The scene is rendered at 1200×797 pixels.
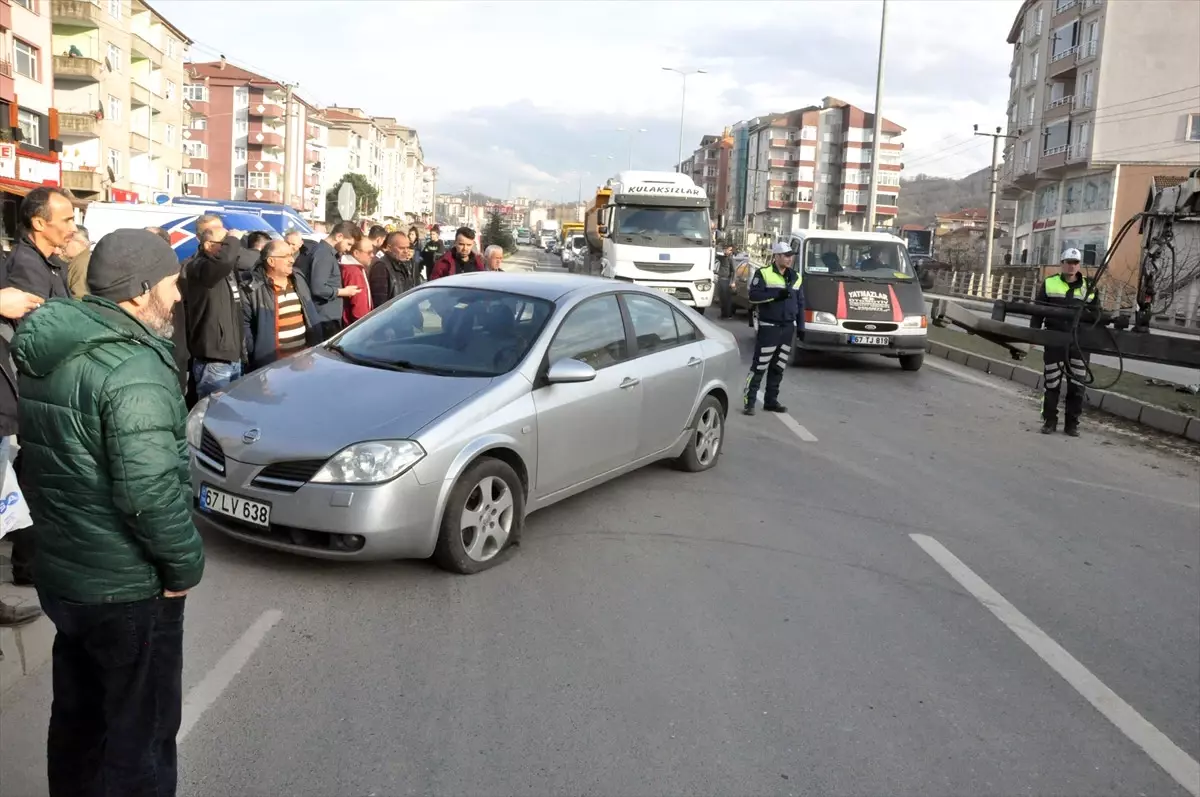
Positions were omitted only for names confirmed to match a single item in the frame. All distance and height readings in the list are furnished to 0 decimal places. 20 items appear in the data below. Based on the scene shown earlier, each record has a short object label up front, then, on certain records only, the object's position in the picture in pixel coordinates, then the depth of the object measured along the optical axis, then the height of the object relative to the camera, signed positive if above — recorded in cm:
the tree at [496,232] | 7025 +255
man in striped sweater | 754 -41
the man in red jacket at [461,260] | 1220 +6
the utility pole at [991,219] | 4784 +375
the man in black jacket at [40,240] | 493 +1
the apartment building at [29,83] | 3098 +585
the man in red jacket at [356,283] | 1015 -23
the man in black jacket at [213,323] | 682 -49
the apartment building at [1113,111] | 5197 +1020
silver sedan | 503 -87
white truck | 2106 +81
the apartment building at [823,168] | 11256 +1325
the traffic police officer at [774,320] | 1109 -41
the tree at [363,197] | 8856 +567
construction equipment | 932 -14
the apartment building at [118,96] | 4462 +746
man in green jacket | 246 -67
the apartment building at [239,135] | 8594 +1018
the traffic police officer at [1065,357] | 1029 -59
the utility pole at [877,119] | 2723 +469
